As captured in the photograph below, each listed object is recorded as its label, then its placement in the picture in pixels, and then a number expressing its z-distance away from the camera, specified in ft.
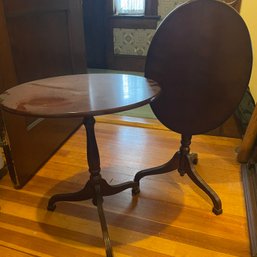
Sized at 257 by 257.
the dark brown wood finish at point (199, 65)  3.94
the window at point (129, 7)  11.92
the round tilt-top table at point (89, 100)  3.09
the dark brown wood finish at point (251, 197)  4.18
